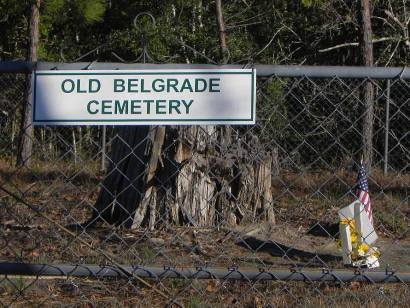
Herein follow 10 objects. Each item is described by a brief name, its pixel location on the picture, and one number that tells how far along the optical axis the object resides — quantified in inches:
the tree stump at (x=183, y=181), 625.9
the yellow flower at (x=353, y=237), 545.6
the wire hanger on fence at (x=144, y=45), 301.3
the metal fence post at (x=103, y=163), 547.3
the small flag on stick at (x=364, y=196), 561.9
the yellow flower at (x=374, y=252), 540.4
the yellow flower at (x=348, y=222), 527.5
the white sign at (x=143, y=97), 293.9
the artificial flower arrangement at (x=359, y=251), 529.3
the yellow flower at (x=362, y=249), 531.5
